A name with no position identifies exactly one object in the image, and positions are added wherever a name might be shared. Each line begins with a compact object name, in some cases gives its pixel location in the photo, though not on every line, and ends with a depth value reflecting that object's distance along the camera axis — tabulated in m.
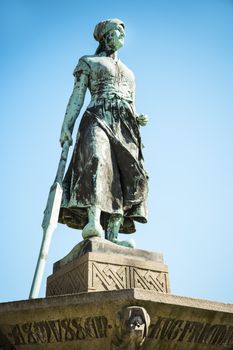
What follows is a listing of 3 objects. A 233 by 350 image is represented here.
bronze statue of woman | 6.20
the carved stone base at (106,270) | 5.29
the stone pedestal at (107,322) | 4.50
